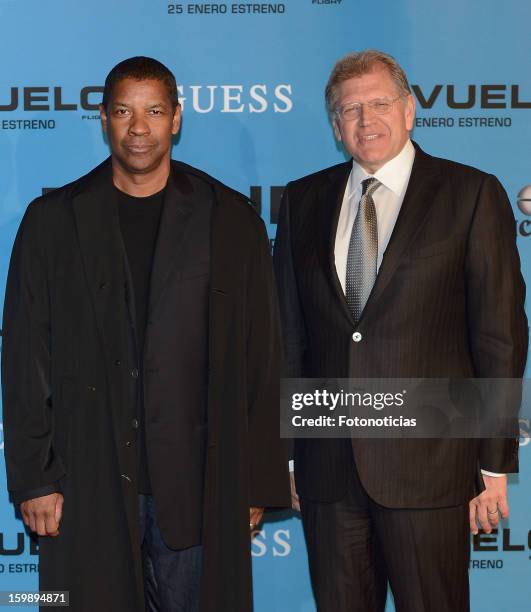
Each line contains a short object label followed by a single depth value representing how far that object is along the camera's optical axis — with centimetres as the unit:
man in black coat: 267
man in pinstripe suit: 270
